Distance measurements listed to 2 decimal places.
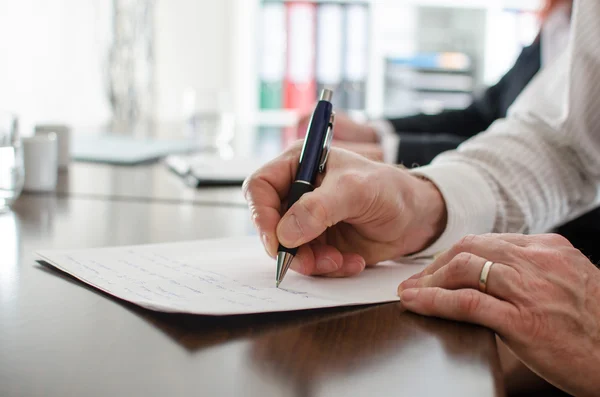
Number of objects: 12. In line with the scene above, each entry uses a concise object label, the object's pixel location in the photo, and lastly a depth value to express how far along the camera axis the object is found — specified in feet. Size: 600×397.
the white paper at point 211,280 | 1.69
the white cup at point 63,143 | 4.21
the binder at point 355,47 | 11.29
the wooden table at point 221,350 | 1.26
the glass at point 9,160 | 2.96
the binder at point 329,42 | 11.18
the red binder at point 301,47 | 11.16
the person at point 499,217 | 1.69
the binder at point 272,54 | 11.28
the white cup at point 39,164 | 3.45
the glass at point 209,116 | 6.11
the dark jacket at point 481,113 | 5.85
